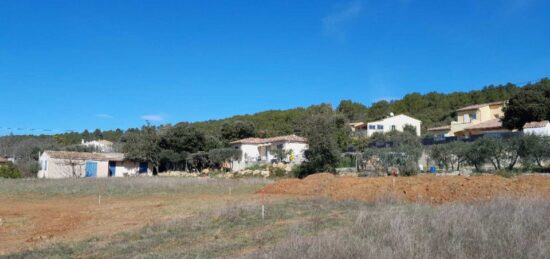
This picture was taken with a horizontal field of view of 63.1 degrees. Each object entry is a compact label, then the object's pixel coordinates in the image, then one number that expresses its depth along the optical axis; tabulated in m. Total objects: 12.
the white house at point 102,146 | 74.06
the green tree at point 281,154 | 48.66
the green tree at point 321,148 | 33.03
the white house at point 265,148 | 49.03
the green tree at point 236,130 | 67.94
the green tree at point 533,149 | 24.70
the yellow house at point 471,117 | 58.46
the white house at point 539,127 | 36.87
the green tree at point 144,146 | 53.34
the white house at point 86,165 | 51.41
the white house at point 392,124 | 67.56
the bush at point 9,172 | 44.66
